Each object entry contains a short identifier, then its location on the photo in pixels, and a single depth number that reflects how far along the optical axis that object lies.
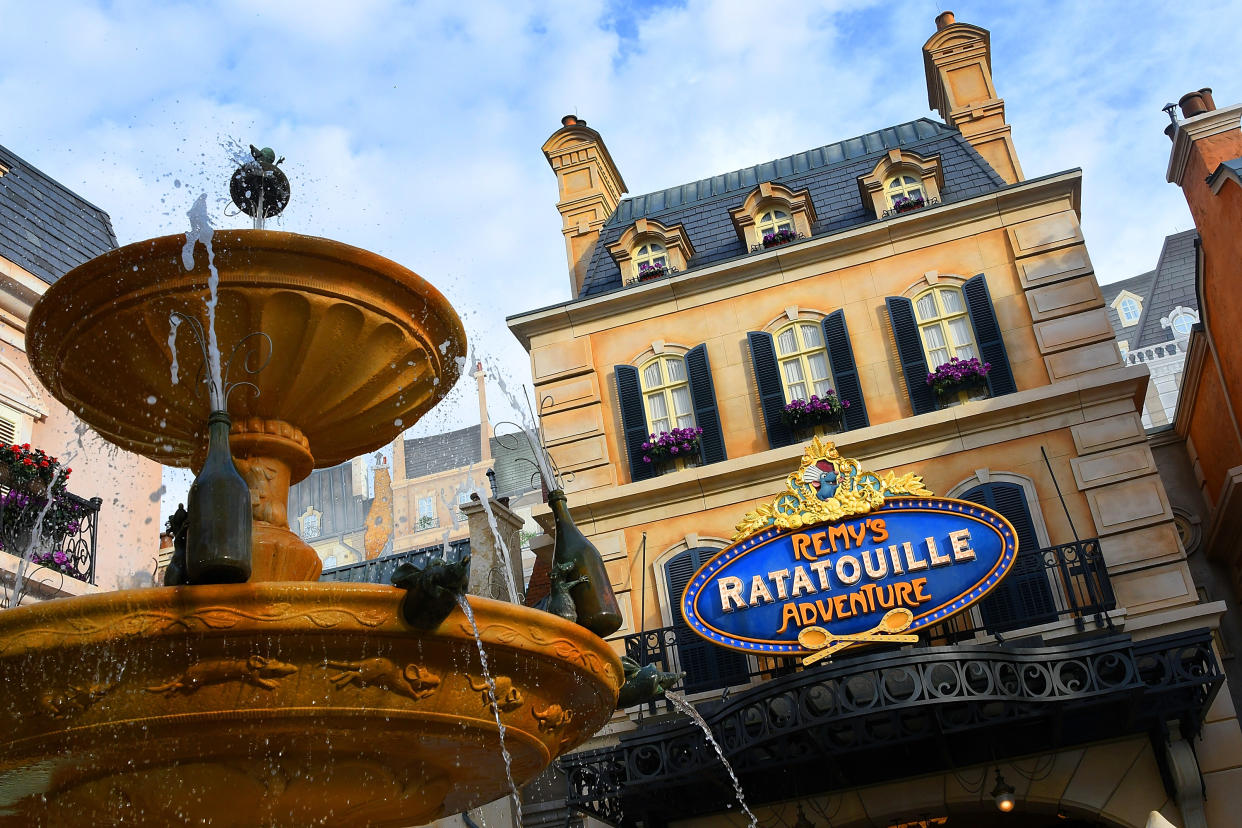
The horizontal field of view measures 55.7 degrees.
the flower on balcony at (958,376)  18.00
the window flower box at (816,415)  18.30
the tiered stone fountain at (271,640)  4.53
